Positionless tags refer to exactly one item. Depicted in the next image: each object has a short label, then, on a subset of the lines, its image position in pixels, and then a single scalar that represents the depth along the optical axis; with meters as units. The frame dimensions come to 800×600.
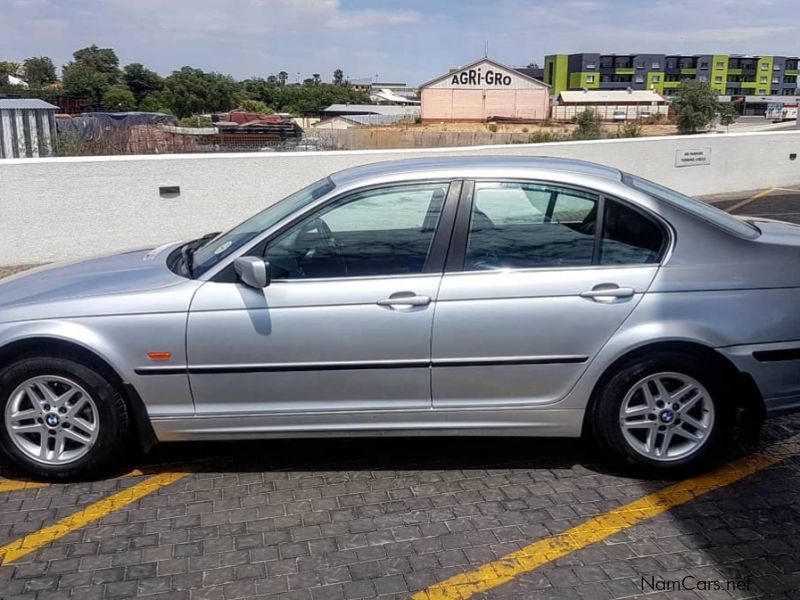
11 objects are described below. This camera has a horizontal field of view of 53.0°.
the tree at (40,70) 129.74
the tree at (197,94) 81.62
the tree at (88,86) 83.62
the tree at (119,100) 76.19
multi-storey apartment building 153.00
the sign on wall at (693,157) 14.70
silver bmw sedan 3.85
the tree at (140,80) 94.33
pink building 84.00
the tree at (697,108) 52.09
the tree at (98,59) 112.56
